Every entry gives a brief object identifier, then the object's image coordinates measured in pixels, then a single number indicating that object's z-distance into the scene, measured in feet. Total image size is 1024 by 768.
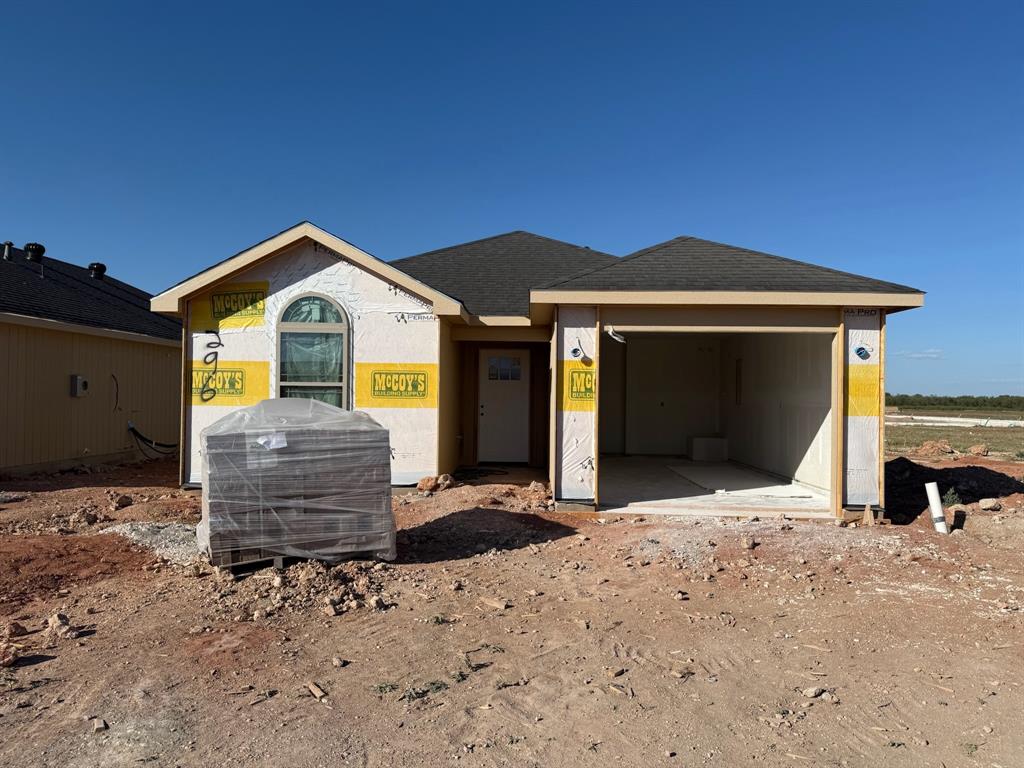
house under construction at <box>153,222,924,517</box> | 27.50
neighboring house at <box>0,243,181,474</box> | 36.94
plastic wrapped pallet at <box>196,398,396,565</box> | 18.31
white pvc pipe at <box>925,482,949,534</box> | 24.76
